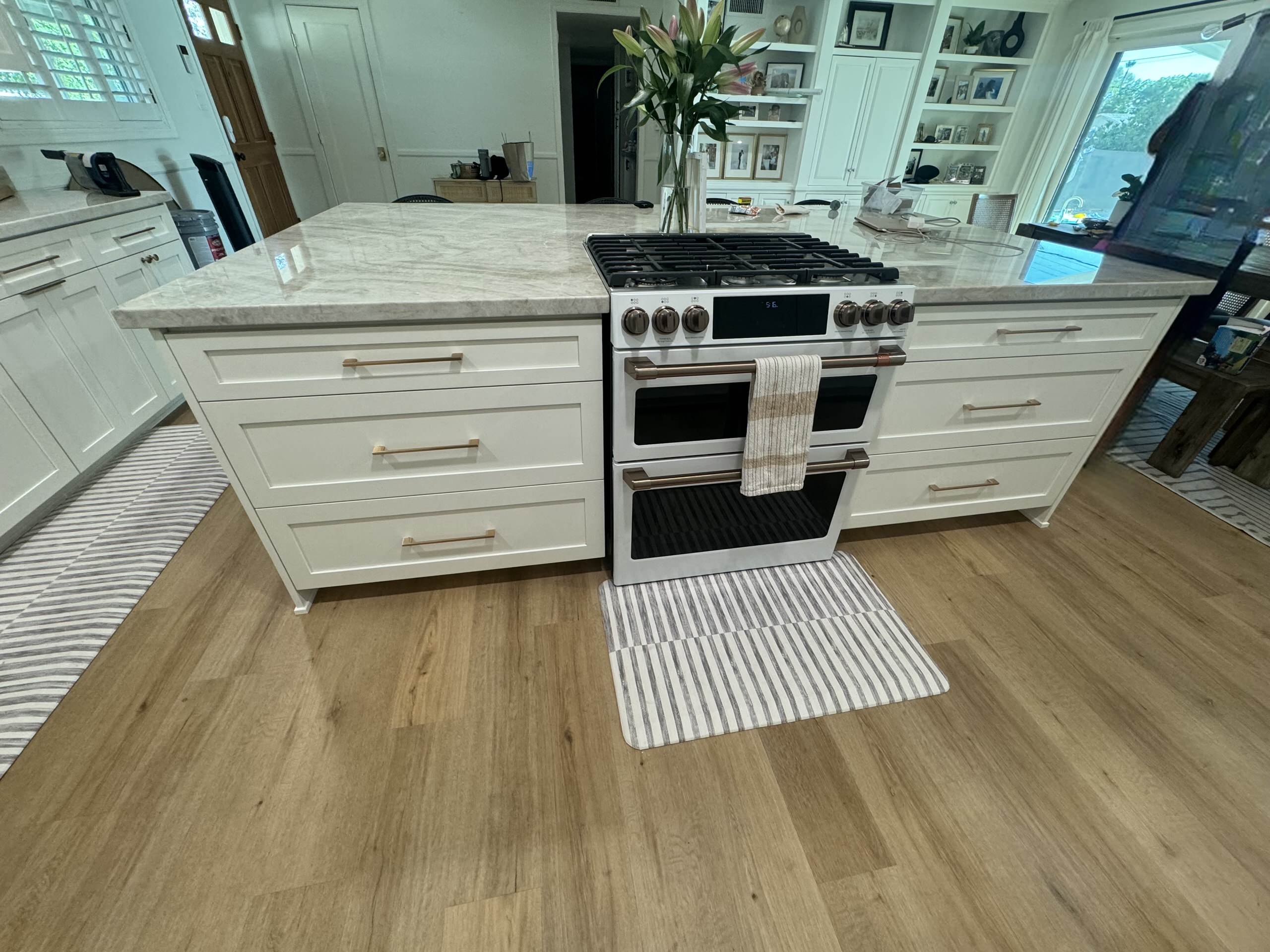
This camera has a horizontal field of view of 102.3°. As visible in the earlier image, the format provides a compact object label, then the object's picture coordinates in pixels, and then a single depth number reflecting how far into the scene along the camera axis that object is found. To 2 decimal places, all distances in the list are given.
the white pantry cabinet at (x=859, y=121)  3.90
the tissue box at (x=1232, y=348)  1.98
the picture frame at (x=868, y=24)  3.80
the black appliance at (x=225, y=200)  3.37
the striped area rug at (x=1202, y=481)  2.01
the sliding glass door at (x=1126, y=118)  3.44
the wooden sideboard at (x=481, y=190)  4.53
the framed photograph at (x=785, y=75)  3.98
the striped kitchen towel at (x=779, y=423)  1.22
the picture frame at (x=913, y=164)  4.45
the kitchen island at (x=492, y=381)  1.09
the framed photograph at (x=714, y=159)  4.12
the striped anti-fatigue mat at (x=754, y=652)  1.29
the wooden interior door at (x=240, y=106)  3.89
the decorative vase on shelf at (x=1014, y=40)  4.01
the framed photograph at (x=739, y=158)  4.30
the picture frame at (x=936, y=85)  4.12
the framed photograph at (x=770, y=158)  4.33
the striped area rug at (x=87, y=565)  1.34
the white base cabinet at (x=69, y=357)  1.72
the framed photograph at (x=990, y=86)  4.18
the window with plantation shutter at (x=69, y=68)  2.37
